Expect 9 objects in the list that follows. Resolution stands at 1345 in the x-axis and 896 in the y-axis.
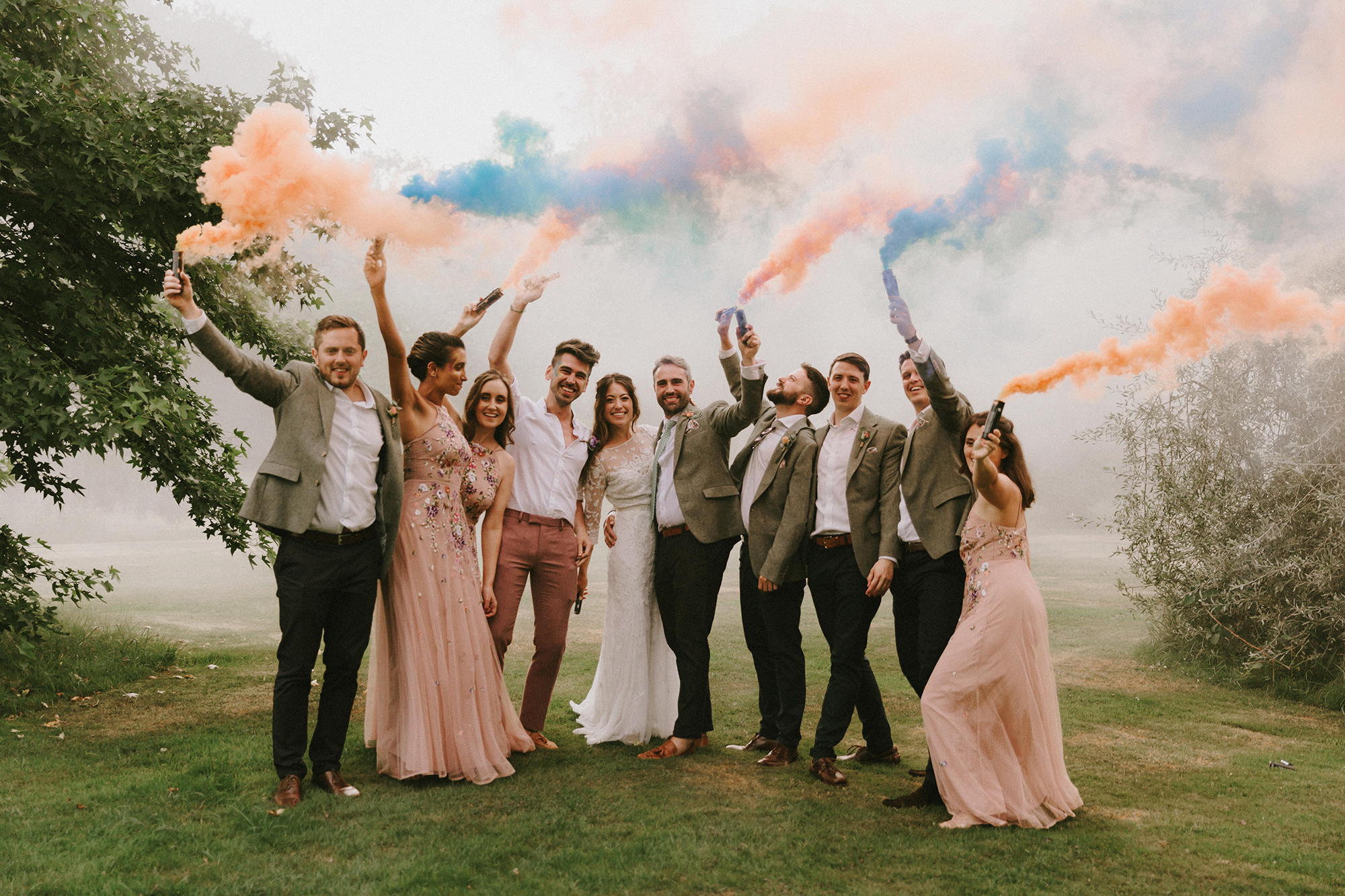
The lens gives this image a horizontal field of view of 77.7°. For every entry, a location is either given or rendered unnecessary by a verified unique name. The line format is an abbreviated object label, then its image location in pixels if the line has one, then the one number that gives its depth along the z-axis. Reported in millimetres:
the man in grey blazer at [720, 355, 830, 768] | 5391
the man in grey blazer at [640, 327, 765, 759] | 5629
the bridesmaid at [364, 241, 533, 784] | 4816
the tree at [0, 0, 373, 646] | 6273
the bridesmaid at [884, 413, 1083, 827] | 4273
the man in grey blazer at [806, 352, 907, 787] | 5000
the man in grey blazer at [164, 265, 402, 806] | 4352
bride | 6027
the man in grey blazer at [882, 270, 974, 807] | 4582
